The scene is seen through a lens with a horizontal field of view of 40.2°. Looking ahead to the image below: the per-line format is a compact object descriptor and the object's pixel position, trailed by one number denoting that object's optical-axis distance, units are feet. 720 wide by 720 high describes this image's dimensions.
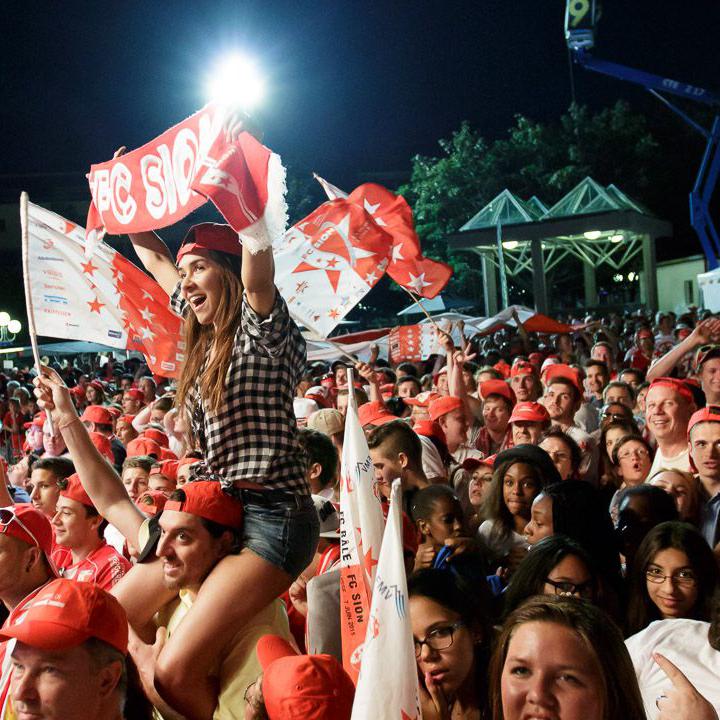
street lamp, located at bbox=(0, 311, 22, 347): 103.65
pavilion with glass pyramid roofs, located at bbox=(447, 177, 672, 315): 106.50
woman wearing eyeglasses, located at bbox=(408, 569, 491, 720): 11.08
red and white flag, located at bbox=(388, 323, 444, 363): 43.50
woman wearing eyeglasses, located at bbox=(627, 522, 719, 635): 13.37
